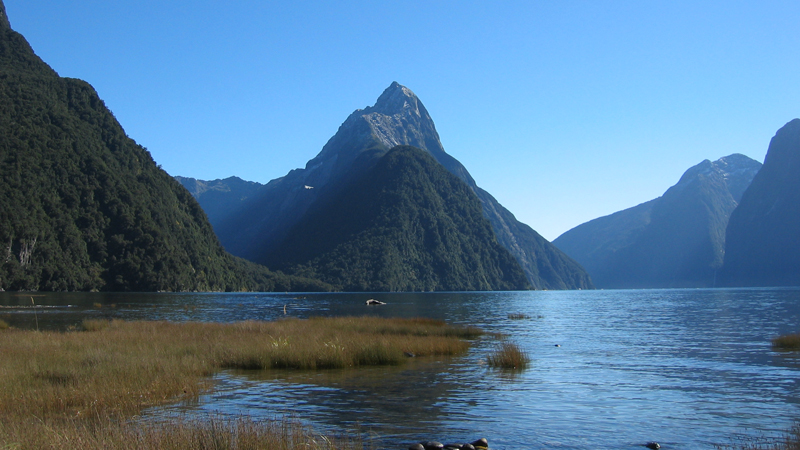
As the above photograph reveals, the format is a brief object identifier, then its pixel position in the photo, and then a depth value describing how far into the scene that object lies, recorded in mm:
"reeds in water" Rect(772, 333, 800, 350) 40375
